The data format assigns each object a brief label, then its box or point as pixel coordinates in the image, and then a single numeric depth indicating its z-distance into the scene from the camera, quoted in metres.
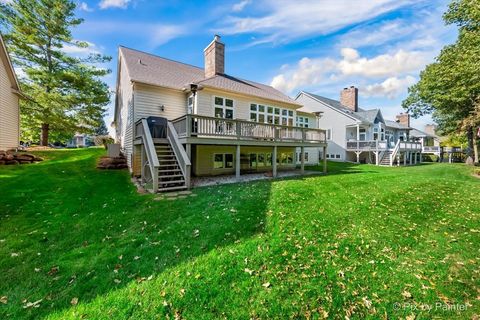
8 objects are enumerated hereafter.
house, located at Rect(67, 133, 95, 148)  53.37
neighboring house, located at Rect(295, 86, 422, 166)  23.22
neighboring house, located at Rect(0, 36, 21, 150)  12.63
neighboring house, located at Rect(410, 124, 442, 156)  34.08
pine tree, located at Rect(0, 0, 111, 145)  16.34
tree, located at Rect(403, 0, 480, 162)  14.50
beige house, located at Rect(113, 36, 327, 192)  9.43
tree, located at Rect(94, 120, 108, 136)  65.29
